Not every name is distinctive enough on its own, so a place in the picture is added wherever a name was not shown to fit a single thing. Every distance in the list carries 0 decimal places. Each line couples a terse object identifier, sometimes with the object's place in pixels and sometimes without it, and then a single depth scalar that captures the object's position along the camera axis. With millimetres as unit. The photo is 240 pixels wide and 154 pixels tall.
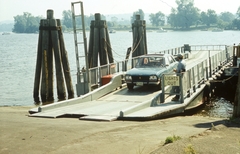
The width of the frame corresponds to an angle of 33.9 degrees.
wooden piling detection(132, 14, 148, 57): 31438
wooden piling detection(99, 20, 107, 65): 26688
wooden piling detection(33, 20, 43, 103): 22612
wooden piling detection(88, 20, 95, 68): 27081
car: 18094
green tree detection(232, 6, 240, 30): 176125
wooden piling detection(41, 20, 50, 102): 22156
